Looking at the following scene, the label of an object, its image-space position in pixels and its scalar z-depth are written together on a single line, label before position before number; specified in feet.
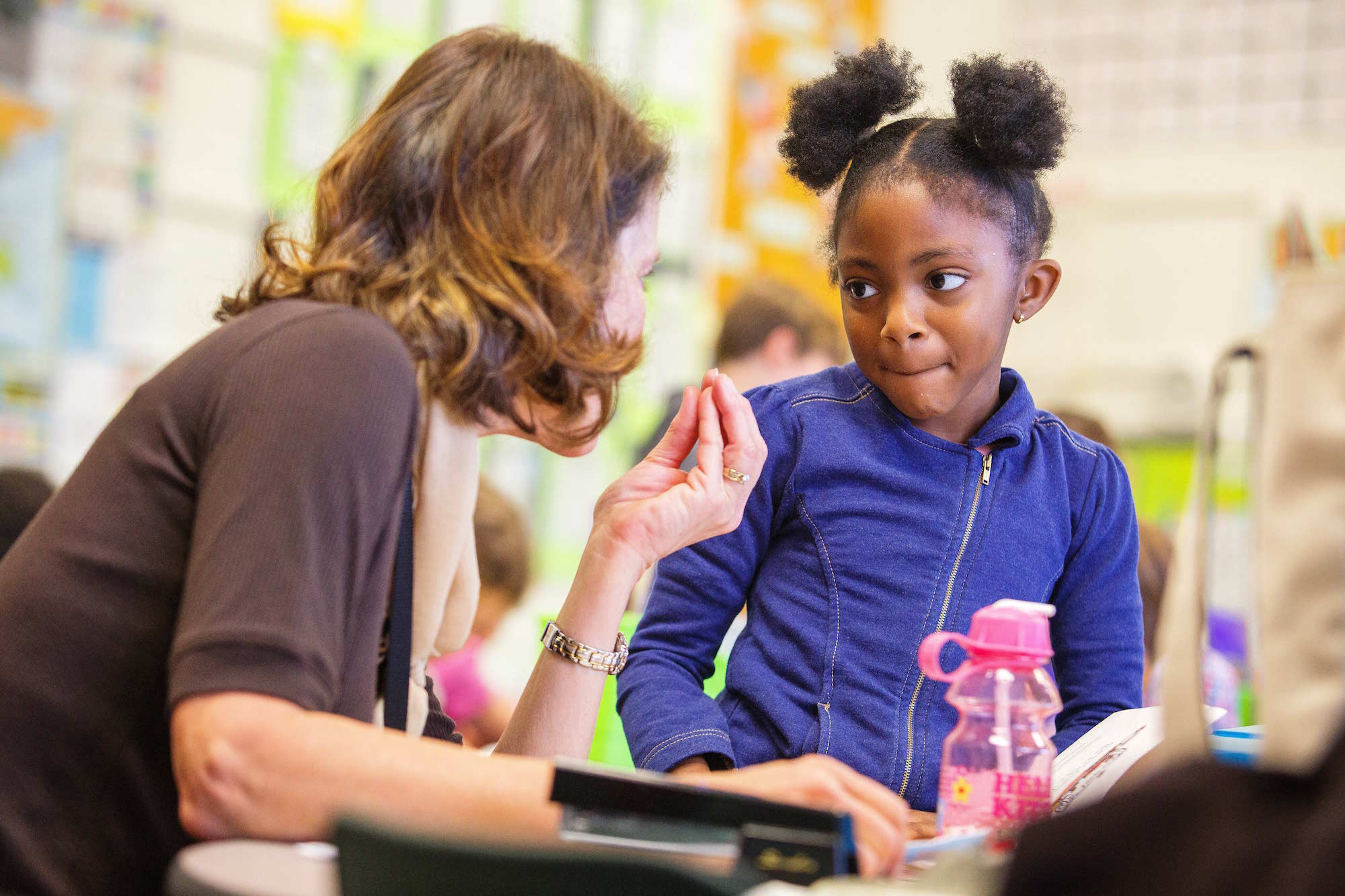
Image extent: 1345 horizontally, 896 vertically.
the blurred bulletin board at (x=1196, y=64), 17.24
